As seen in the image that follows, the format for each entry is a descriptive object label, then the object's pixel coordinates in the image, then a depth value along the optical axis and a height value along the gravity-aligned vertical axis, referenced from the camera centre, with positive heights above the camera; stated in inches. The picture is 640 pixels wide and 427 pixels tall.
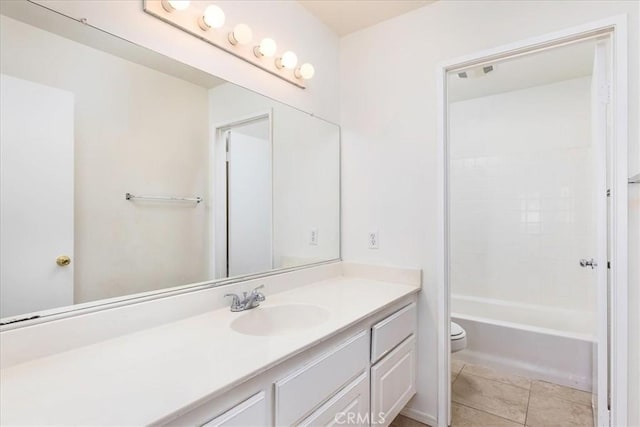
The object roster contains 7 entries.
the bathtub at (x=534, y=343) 85.4 -37.4
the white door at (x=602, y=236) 57.0 -4.0
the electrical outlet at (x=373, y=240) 80.1 -6.5
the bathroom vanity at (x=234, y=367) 27.3 -16.0
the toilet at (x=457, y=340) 84.0 -33.3
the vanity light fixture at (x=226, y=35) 48.3 +31.7
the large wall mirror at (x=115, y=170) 36.4 +6.5
